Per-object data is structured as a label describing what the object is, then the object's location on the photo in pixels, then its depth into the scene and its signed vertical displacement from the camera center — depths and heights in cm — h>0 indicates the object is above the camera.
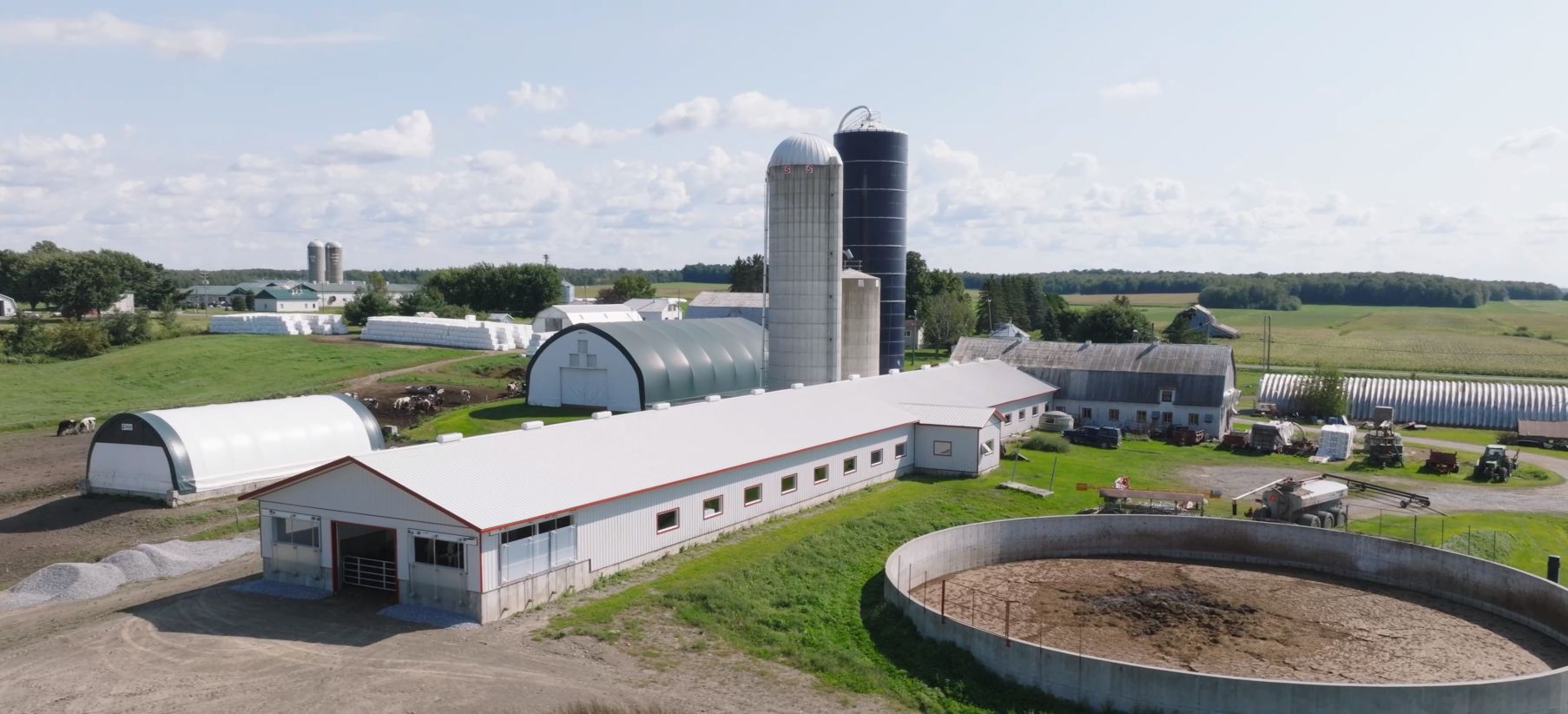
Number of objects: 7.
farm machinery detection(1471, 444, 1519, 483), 4997 -829
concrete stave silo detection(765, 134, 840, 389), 5278 +162
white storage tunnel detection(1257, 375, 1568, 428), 6712 -709
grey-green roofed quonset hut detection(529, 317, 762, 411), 5766 -455
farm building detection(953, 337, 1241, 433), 6262 -563
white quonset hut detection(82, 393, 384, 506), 4022 -659
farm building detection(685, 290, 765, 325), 9856 -166
